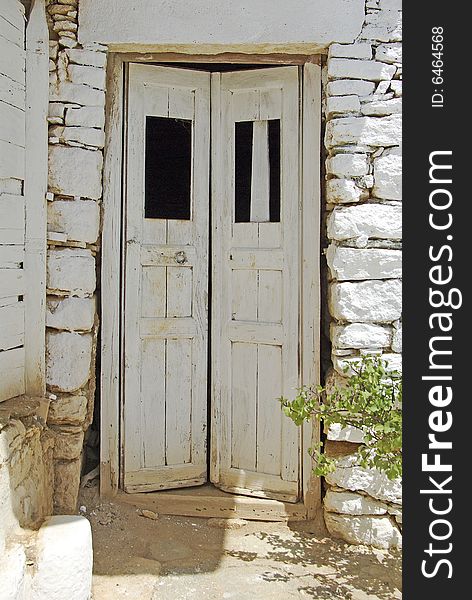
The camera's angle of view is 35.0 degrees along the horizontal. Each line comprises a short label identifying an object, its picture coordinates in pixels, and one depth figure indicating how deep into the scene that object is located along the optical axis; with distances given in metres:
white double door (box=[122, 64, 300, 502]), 4.31
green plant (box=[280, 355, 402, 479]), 3.11
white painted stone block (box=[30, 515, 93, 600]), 3.02
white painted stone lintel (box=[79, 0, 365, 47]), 4.03
